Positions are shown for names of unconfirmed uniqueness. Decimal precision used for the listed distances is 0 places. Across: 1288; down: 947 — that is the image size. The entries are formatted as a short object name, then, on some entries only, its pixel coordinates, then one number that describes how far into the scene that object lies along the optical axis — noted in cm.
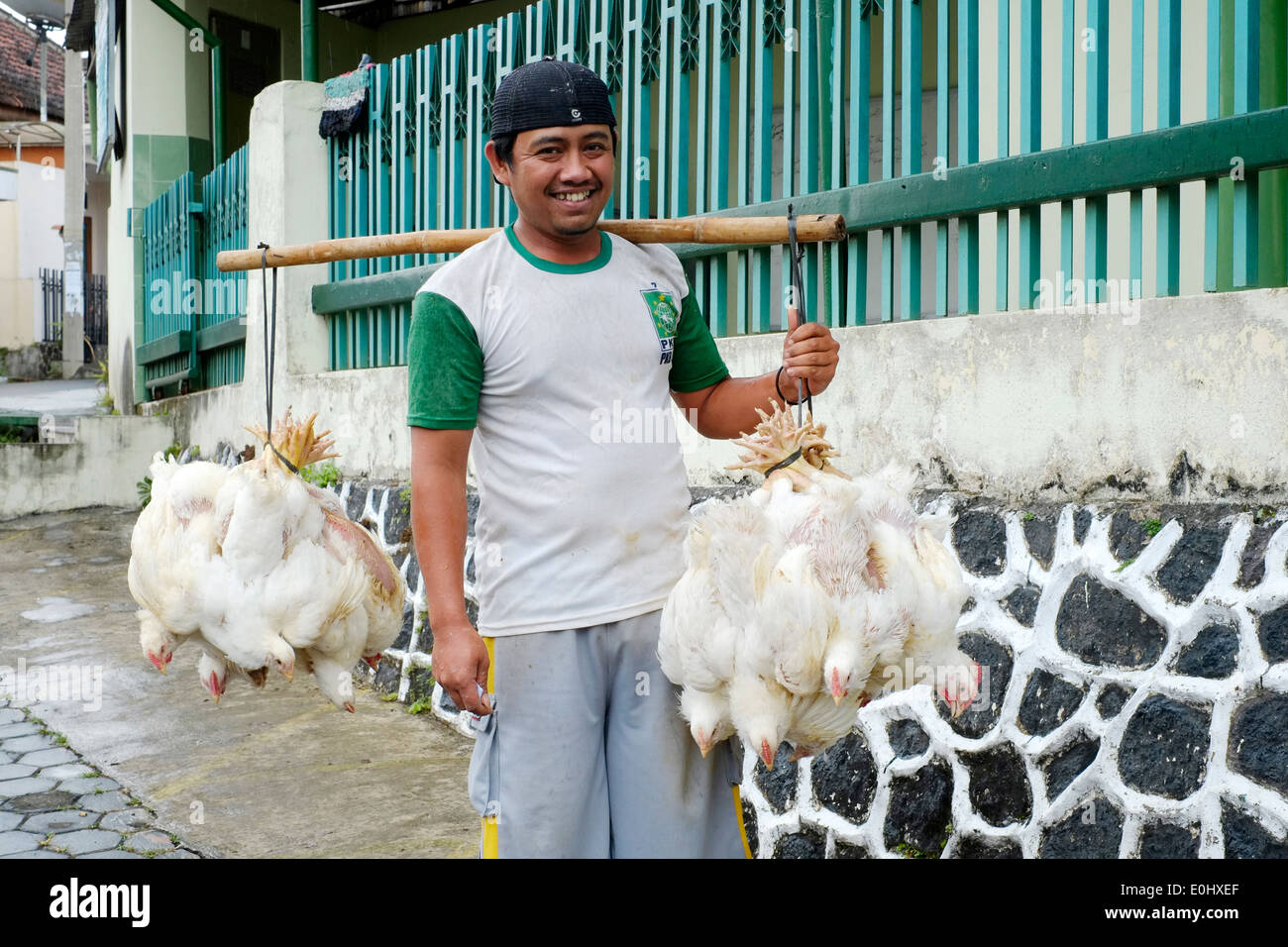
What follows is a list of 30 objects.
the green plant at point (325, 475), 727
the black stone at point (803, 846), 400
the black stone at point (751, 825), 421
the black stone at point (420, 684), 621
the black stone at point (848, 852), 385
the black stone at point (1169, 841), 305
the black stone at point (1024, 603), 356
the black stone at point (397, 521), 652
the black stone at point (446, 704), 593
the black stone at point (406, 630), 641
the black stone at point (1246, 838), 288
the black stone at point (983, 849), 346
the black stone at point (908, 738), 379
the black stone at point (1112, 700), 326
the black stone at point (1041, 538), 355
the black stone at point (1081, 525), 346
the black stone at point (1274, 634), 294
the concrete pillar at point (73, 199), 1986
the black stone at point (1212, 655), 304
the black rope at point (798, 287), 271
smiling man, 266
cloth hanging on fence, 718
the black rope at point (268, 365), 317
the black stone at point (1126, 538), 330
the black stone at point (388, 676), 650
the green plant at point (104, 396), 1393
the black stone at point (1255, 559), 301
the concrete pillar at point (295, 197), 737
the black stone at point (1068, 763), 332
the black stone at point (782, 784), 412
